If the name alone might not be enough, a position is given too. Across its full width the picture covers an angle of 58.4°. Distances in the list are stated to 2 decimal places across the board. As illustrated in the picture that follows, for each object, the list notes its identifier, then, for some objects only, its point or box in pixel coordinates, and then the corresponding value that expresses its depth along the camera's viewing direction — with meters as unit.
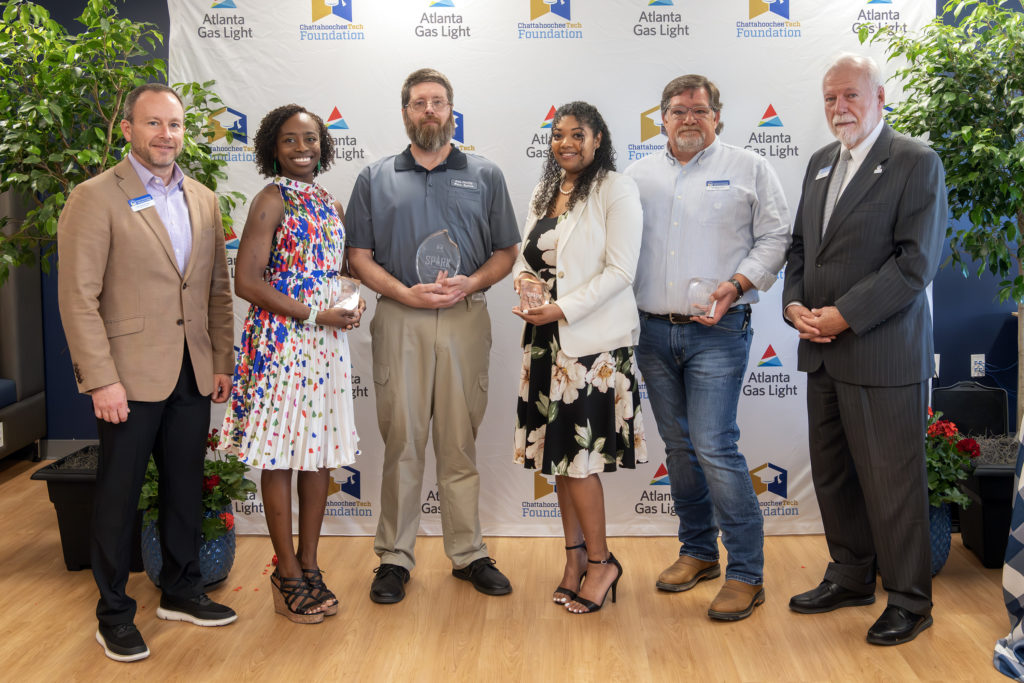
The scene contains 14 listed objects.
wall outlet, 5.01
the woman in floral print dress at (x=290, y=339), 3.02
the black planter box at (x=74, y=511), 3.63
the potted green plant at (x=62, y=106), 3.23
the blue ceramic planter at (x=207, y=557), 3.39
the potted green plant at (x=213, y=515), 3.37
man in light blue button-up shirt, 3.13
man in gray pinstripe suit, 2.84
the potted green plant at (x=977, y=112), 3.34
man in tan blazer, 2.75
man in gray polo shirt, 3.30
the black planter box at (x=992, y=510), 3.52
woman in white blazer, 3.02
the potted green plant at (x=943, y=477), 3.43
